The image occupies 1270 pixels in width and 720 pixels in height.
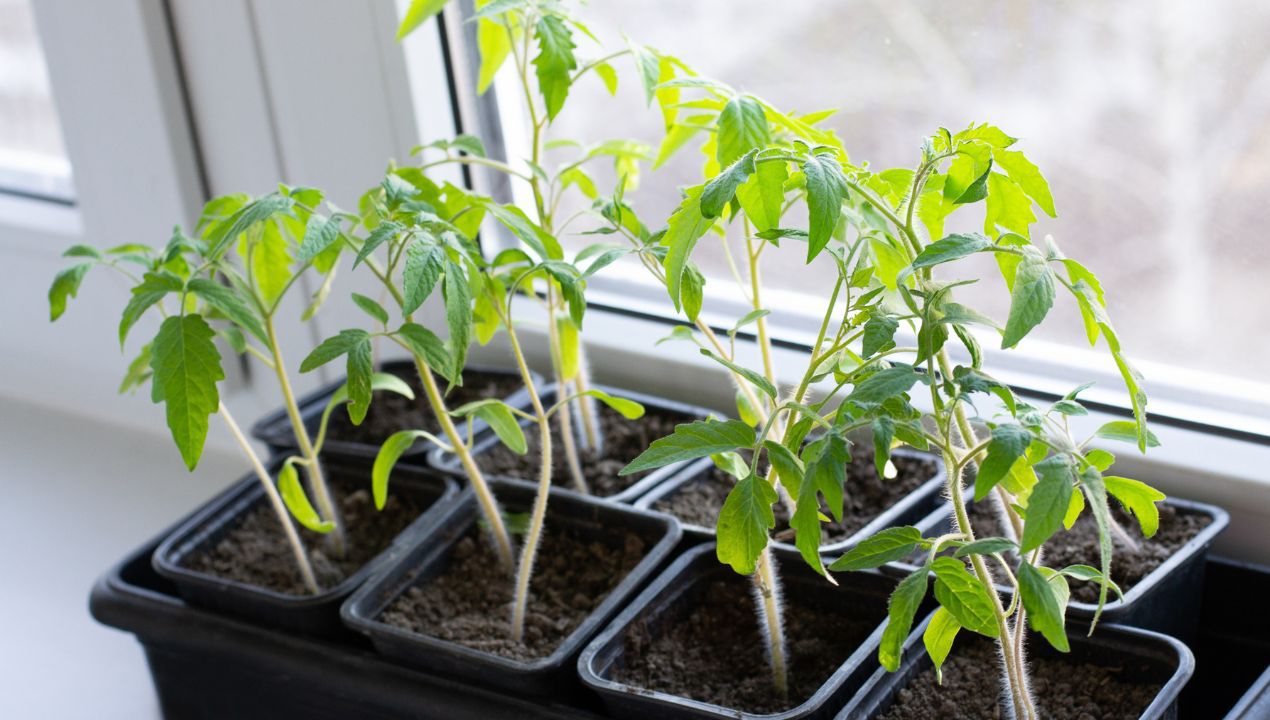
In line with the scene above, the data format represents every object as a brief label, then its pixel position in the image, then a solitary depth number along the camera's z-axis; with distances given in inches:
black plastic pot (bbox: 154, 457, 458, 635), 37.0
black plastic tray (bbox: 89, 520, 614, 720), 34.0
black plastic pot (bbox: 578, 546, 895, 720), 30.1
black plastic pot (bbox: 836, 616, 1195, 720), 29.8
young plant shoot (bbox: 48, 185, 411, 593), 29.7
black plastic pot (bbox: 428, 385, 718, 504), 40.5
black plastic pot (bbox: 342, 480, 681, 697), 33.1
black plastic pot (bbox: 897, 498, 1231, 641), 31.6
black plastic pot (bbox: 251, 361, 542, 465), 44.5
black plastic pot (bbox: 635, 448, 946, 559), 36.0
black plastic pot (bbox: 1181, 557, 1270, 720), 35.4
